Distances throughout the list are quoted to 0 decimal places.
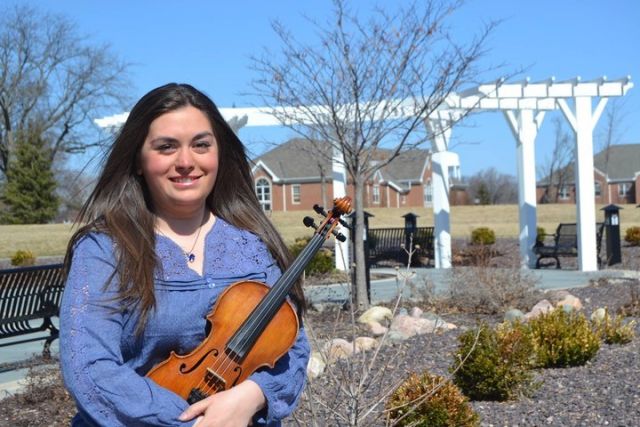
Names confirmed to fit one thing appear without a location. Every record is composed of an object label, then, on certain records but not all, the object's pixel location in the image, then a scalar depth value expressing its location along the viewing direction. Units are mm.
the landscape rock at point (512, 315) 9023
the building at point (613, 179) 66875
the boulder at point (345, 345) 7012
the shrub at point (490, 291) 10219
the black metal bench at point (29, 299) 7914
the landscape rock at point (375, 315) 9367
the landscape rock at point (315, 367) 6383
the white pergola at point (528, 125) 16578
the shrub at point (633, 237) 22766
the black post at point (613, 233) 18281
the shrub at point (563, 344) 6711
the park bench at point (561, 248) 18578
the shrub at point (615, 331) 7711
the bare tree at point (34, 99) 42844
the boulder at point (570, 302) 10094
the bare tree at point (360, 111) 10930
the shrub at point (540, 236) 19172
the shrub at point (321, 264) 16250
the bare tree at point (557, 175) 66938
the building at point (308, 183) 56000
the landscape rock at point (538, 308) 9062
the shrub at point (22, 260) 21672
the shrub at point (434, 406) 4668
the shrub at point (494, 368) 5660
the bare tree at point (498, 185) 87894
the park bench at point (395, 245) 20359
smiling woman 1796
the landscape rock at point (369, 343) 7496
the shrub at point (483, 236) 25069
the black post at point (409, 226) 21203
